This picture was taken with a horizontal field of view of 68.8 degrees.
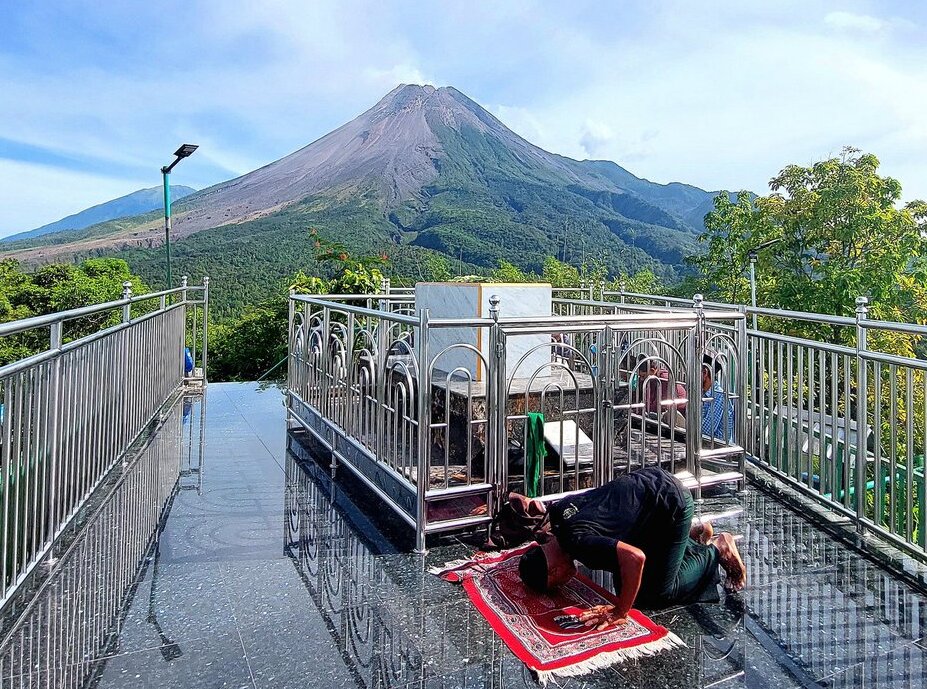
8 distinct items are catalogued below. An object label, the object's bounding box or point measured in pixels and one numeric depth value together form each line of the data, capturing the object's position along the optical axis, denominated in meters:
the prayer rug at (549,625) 2.07
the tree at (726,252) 15.50
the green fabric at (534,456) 3.02
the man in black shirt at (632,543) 2.26
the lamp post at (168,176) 8.66
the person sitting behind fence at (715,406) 3.65
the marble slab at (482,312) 3.90
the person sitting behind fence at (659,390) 3.26
